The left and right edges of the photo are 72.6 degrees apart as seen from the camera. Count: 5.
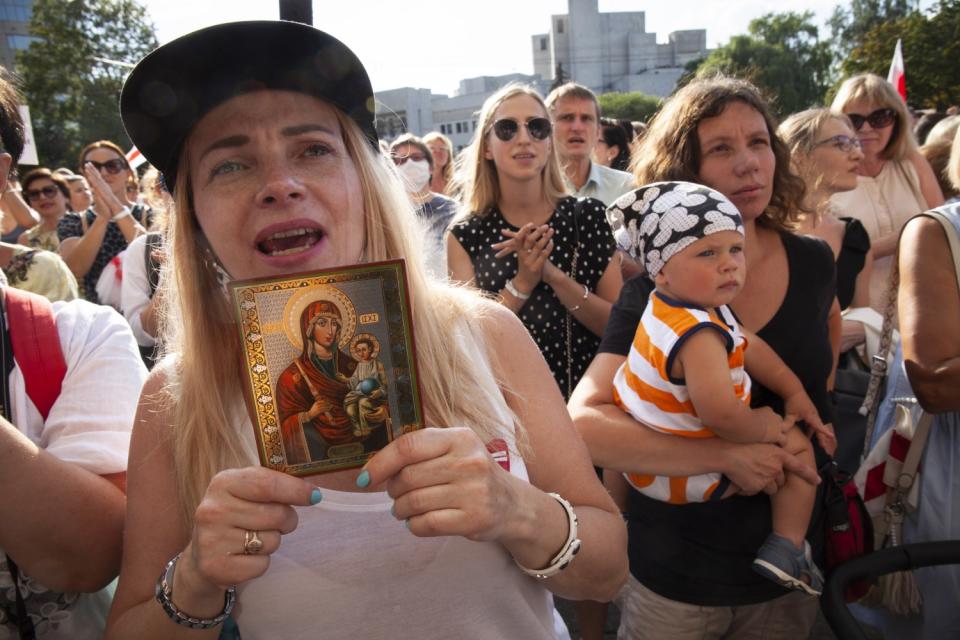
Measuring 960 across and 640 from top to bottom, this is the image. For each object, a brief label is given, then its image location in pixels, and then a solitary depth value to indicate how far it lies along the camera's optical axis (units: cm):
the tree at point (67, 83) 3200
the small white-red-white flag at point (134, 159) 494
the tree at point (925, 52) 2833
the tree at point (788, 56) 6175
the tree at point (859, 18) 5453
